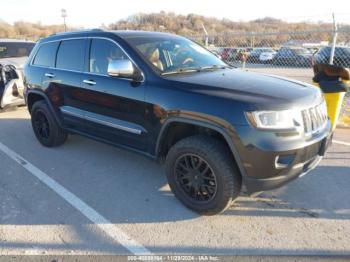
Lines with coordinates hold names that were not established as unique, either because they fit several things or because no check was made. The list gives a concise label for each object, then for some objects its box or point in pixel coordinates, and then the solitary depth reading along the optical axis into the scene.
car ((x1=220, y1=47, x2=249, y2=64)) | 12.74
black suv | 2.83
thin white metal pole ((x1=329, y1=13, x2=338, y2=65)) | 7.01
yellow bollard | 4.80
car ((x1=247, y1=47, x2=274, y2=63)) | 14.66
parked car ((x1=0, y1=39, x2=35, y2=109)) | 7.12
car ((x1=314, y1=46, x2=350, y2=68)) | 13.17
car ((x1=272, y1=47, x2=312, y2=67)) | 16.03
